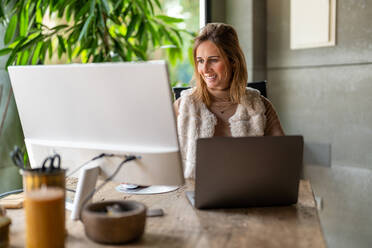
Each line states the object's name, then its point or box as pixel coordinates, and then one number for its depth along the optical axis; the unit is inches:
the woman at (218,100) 72.9
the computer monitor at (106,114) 40.1
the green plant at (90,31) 83.9
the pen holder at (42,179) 36.6
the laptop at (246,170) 44.0
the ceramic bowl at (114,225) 38.2
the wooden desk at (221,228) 39.6
